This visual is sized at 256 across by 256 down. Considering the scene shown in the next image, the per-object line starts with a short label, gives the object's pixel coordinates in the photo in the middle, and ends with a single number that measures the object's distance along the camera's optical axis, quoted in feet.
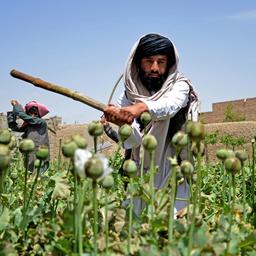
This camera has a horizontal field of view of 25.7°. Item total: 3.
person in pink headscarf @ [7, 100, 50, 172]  20.25
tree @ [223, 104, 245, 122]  89.40
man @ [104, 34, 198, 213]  8.73
